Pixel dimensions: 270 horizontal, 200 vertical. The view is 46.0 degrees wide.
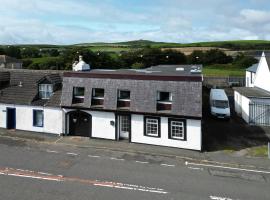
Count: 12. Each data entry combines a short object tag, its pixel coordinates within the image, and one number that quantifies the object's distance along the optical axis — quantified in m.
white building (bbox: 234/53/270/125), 31.80
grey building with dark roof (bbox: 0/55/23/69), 82.60
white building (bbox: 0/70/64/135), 27.78
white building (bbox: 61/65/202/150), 24.16
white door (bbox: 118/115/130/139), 26.05
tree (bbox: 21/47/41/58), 118.91
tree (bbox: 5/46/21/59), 114.69
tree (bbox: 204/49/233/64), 100.81
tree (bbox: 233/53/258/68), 88.91
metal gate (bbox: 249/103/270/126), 31.59
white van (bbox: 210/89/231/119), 33.69
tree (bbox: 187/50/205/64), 99.10
